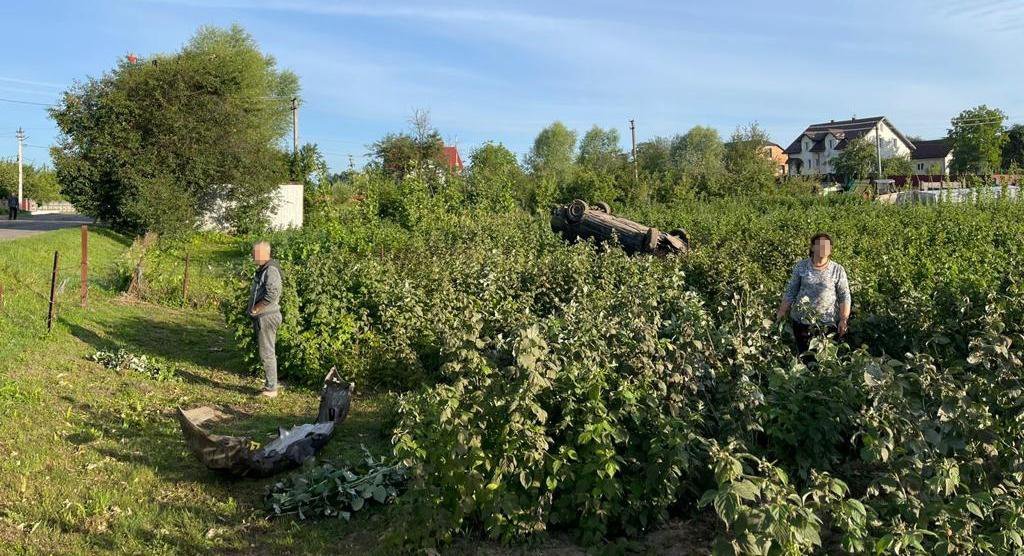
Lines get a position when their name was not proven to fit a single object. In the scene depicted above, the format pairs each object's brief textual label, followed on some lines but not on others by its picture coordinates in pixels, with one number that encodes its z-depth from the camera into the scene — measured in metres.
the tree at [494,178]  22.10
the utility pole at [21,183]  51.19
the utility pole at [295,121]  35.94
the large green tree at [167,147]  19.95
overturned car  11.88
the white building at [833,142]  75.31
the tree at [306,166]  27.70
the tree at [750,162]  32.47
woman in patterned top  6.21
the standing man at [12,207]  33.56
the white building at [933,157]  76.74
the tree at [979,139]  65.50
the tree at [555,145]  65.69
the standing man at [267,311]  7.37
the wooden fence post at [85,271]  10.72
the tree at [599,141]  71.88
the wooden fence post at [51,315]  9.00
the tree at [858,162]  57.22
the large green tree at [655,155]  54.12
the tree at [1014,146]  66.94
